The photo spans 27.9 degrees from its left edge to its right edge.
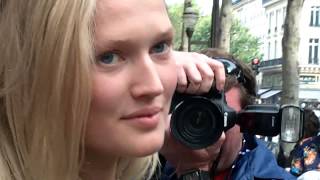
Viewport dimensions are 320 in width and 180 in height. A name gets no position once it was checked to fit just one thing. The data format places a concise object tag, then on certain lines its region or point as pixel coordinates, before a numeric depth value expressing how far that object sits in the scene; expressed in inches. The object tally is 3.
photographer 72.4
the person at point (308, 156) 160.4
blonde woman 41.5
